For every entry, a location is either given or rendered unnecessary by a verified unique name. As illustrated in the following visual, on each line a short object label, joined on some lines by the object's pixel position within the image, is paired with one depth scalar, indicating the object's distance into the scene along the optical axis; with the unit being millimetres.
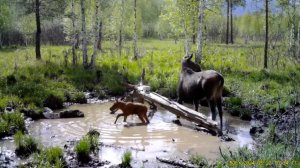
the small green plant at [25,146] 8891
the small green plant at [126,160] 8125
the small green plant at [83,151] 8523
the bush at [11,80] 15589
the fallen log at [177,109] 10870
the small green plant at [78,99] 15508
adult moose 11484
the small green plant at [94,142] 9109
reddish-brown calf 11961
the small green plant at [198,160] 8203
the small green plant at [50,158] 7708
